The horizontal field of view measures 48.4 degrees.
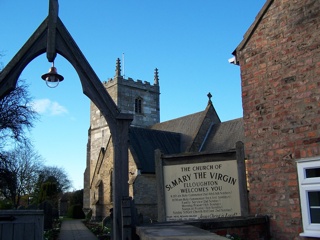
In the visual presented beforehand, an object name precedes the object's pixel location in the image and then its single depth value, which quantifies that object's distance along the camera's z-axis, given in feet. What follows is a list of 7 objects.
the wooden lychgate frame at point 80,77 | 21.59
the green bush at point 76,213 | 140.15
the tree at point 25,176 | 143.09
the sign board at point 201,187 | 25.49
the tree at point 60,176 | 208.62
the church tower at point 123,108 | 153.58
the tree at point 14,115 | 67.36
